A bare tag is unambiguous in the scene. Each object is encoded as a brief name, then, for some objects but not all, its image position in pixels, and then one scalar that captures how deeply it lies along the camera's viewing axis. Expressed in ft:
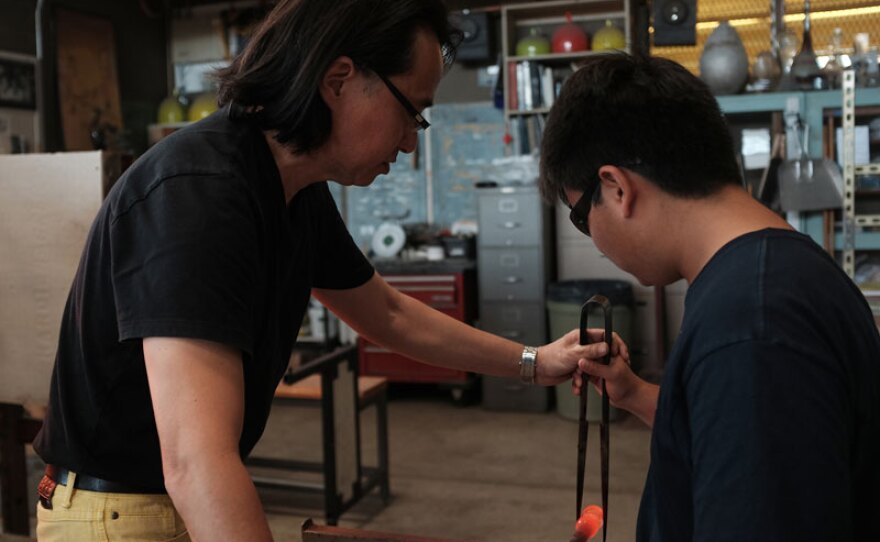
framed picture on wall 19.07
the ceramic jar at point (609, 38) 18.06
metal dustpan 14.35
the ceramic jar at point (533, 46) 18.58
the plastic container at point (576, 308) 16.49
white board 7.50
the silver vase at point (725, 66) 15.30
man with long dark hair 3.20
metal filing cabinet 17.43
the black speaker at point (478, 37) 19.57
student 2.49
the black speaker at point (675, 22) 17.28
